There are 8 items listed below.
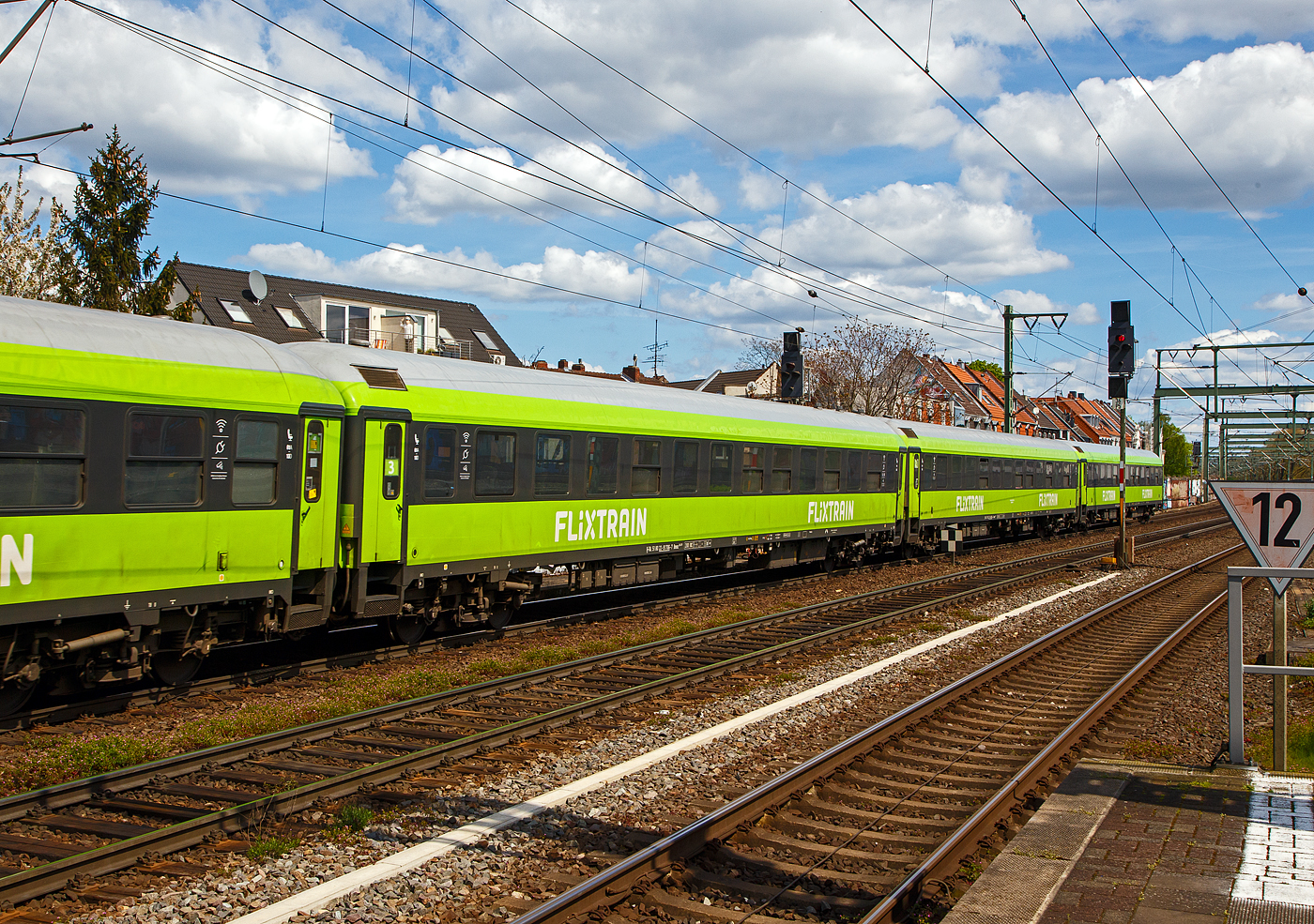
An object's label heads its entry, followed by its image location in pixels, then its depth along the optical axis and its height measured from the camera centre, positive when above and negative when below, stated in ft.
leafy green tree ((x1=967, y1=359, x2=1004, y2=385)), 359.87 +47.21
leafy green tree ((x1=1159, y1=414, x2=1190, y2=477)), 443.73 +22.64
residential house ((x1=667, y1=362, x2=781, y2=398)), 208.95 +23.77
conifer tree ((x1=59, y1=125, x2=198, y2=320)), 85.71 +20.28
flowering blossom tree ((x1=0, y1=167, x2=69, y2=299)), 102.83 +23.45
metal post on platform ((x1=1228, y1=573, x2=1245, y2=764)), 22.82 -3.94
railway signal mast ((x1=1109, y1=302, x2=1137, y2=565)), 66.85 +10.53
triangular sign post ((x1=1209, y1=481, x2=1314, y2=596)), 22.59 -0.31
